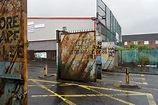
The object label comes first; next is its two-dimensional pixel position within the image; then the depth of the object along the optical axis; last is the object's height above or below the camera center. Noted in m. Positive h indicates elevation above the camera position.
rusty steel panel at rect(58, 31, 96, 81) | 9.36 -0.05
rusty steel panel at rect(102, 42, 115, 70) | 15.77 -0.04
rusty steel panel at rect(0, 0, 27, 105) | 3.04 +0.06
